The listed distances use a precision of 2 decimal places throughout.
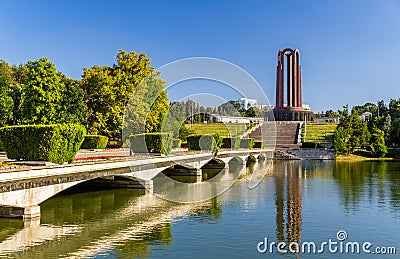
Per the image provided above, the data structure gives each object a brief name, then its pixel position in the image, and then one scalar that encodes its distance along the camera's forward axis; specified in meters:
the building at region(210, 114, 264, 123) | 67.07
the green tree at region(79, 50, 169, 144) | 47.03
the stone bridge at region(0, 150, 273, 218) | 17.26
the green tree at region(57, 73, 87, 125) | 42.50
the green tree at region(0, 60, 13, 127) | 43.94
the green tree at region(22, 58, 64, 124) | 40.16
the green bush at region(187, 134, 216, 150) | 50.80
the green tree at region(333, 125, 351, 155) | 68.62
